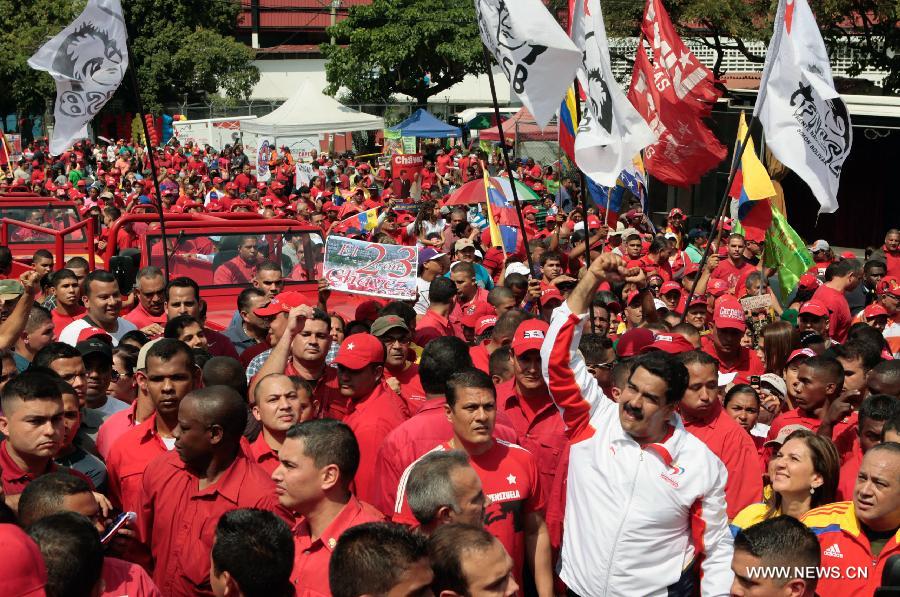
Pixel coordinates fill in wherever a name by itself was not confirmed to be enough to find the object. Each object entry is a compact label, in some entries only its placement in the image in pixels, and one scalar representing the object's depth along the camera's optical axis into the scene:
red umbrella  15.98
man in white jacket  4.37
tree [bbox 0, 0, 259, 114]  48.41
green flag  9.93
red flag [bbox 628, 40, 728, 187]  10.89
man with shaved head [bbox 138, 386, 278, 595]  4.52
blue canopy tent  32.97
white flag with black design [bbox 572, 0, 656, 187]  6.81
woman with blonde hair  4.81
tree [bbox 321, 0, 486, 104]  49.03
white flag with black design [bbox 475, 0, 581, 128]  6.83
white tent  31.81
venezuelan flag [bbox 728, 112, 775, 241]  10.58
